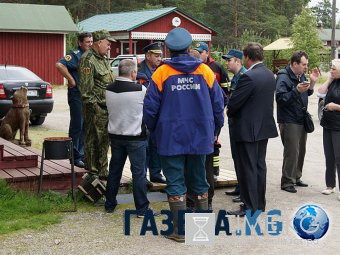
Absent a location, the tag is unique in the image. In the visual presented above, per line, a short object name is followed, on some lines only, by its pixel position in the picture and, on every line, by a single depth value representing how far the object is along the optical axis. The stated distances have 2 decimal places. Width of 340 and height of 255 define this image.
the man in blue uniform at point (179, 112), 5.41
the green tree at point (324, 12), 126.00
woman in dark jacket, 7.41
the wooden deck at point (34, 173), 7.00
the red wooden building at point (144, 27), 38.28
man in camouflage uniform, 7.08
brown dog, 10.40
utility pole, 30.67
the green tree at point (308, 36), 32.94
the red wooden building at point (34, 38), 28.72
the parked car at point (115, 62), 25.65
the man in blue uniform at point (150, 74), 7.50
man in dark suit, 6.37
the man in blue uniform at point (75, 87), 8.09
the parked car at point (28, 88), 13.11
